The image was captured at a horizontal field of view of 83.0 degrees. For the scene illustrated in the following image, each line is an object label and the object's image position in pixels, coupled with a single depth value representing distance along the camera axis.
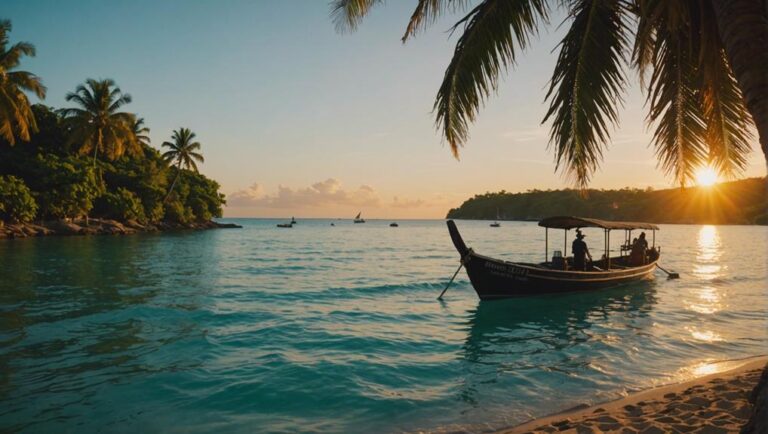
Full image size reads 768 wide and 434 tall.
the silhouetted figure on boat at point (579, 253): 17.28
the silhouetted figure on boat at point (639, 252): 21.61
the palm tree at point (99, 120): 45.78
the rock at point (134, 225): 57.25
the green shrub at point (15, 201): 37.58
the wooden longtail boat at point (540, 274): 15.23
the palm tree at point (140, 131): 58.44
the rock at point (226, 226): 90.89
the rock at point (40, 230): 43.47
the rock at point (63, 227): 45.94
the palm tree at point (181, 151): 64.25
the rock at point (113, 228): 51.42
